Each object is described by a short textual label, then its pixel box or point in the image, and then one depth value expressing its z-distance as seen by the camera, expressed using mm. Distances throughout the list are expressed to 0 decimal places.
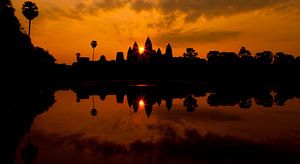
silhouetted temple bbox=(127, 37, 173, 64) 151625
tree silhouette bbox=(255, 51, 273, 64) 186750
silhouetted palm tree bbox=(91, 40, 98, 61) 168750
